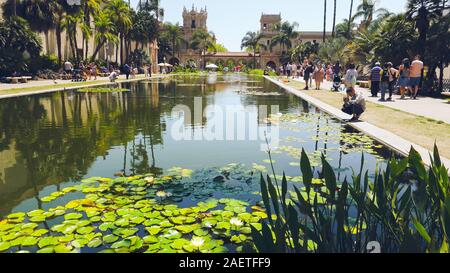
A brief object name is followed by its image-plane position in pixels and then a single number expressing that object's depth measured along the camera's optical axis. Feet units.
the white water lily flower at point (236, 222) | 12.52
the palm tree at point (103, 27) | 133.39
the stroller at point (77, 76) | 98.53
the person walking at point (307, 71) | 71.27
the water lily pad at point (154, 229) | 12.00
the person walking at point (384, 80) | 48.66
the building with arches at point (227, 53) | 261.24
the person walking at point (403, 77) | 52.11
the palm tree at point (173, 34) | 239.71
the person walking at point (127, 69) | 111.58
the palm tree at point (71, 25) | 115.14
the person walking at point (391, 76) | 50.80
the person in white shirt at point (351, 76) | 49.34
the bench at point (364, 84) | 79.05
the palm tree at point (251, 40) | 240.73
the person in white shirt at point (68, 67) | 104.33
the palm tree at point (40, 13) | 101.96
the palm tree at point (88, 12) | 124.16
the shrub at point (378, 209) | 7.21
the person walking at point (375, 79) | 53.90
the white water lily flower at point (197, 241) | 10.96
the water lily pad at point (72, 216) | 12.96
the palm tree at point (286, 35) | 216.17
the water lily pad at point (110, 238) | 11.42
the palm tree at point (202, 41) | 247.29
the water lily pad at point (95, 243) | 11.13
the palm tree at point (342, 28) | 197.82
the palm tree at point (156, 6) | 186.77
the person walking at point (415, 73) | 48.85
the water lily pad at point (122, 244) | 11.07
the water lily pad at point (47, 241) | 11.08
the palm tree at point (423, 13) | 58.18
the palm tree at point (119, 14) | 144.87
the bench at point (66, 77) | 106.32
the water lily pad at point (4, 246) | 10.90
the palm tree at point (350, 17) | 149.81
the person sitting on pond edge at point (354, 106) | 32.94
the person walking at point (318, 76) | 73.10
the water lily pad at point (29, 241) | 11.13
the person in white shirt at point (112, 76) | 90.87
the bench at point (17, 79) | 83.51
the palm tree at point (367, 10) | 150.51
